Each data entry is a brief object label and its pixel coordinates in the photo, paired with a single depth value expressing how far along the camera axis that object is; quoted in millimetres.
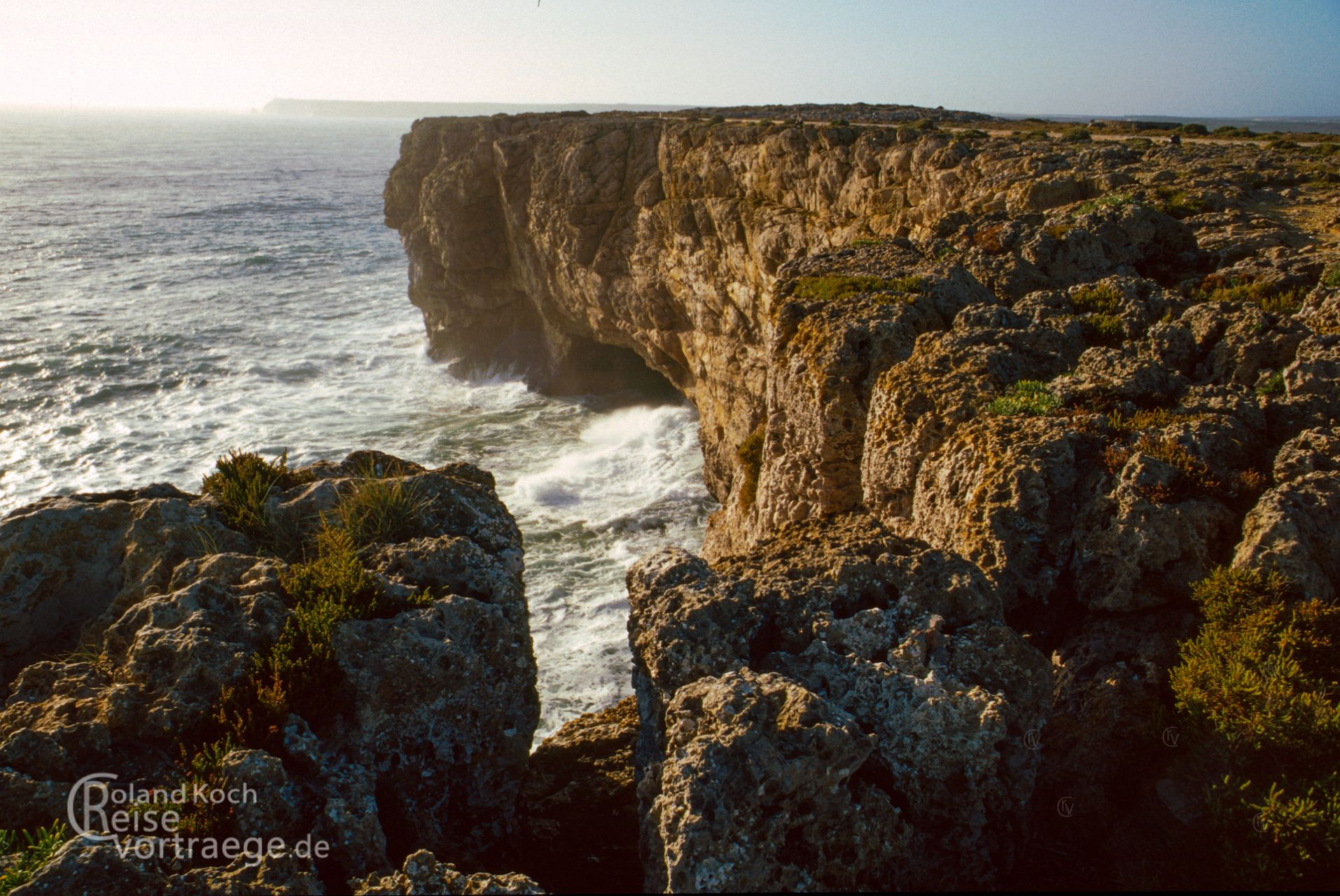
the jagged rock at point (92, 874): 4215
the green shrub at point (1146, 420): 8383
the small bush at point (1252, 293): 11219
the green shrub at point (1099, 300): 11656
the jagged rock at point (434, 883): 4512
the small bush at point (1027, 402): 9078
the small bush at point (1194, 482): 7395
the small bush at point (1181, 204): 16172
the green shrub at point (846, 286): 12906
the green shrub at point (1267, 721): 4941
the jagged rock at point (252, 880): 4410
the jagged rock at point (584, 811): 6246
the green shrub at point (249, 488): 7543
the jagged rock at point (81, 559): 6730
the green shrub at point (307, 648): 5488
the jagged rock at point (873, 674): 5184
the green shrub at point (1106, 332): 10977
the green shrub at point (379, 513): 7391
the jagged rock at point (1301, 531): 6465
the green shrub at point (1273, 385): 9008
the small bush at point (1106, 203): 14914
